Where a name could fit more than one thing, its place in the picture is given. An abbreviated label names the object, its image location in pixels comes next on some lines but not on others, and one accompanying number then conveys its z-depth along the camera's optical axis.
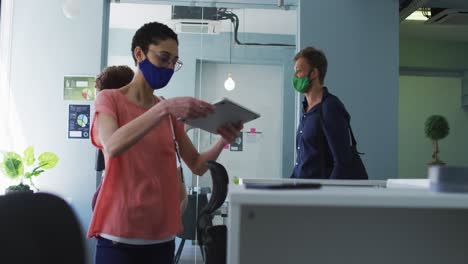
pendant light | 5.00
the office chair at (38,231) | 0.77
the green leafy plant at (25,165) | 4.10
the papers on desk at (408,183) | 1.33
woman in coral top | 1.41
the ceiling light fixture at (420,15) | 6.18
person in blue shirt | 2.61
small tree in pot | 6.64
